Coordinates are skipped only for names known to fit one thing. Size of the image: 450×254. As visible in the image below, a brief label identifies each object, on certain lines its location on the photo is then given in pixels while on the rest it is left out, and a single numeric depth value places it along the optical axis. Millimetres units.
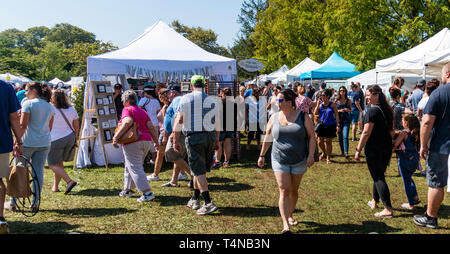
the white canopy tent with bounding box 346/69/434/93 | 19812
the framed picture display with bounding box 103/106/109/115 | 8695
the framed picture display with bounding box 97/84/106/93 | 8773
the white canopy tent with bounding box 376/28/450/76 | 10734
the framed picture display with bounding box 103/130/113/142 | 8516
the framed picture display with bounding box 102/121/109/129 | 8475
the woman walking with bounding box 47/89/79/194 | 6266
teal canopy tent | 19391
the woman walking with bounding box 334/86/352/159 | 9492
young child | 5332
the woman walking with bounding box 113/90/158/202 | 5840
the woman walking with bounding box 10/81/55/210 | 5199
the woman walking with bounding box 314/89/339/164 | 8797
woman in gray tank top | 4285
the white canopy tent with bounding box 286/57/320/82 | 24172
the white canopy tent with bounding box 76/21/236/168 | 8961
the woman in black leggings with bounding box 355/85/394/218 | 5082
